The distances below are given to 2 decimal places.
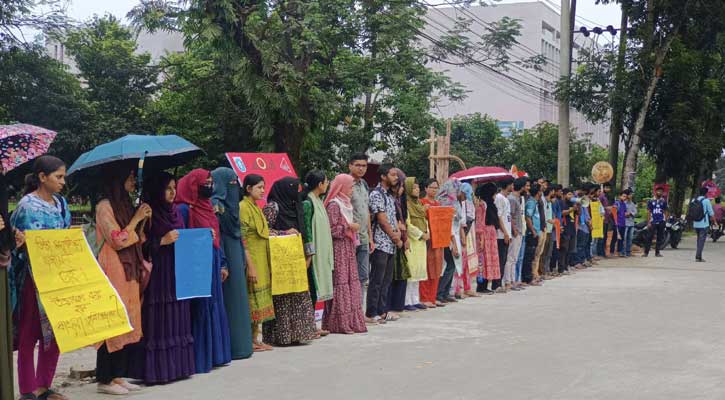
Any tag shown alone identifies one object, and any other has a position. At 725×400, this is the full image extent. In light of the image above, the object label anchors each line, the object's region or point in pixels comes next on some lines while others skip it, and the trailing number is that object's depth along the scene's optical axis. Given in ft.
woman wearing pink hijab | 30.22
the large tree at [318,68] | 51.60
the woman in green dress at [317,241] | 28.99
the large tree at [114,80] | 93.80
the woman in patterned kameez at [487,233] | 43.47
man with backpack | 63.82
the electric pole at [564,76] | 71.84
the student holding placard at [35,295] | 19.24
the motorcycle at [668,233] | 77.51
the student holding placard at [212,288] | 23.62
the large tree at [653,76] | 83.92
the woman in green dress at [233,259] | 25.09
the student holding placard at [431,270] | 38.47
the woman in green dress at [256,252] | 26.21
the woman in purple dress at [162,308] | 21.89
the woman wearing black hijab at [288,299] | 27.53
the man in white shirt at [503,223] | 44.42
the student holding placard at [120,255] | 20.65
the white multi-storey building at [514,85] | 214.90
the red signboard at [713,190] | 95.25
